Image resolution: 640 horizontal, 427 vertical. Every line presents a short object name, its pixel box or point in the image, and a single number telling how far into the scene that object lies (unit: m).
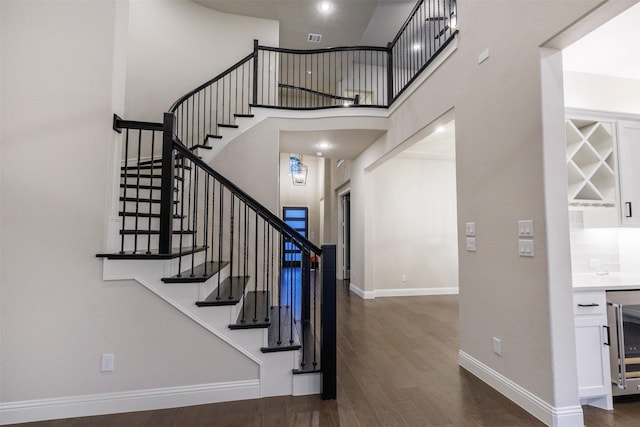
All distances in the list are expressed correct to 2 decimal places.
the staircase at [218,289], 2.15
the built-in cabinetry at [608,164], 2.52
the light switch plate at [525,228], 2.02
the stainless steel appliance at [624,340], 2.14
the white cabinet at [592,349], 2.09
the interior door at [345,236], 7.81
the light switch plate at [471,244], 2.60
